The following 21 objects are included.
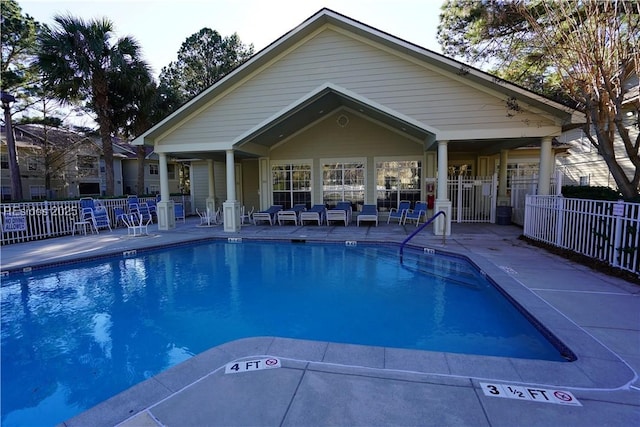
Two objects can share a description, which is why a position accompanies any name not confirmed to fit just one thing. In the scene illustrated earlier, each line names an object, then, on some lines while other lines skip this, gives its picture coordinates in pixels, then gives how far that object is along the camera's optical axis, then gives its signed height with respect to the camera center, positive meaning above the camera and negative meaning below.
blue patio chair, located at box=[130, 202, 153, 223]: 13.80 -0.82
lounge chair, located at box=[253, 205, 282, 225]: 13.48 -1.03
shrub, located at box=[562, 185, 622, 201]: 7.14 -0.07
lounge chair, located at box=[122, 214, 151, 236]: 11.38 -1.26
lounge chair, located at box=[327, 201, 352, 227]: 12.64 -0.94
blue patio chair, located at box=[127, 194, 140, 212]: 13.78 -0.46
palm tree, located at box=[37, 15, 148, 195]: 12.79 +5.64
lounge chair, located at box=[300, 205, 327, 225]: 13.02 -0.96
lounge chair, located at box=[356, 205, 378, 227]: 12.58 -0.91
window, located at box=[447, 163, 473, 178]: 14.70 +0.97
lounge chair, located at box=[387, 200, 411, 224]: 12.82 -0.85
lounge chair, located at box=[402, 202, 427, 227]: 12.27 -0.87
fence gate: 12.77 -0.34
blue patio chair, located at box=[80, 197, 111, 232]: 11.71 -0.76
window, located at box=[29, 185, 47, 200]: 24.53 +0.08
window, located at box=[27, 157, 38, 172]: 23.77 +2.20
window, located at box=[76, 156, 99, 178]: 26.49 +2.29
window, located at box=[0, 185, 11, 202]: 23.00 +0.08
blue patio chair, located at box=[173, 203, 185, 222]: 14.61 -0.85
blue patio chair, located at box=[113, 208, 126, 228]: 12.76 -0.93
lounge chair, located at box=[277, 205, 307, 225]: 13.41 -1.01
